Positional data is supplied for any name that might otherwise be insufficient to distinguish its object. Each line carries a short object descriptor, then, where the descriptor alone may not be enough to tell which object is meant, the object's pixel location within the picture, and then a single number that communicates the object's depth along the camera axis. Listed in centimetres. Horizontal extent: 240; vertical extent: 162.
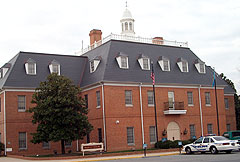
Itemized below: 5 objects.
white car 2653
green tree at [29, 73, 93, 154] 3142
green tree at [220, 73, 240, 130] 5219
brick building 3656
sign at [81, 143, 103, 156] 3098
